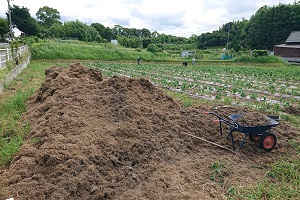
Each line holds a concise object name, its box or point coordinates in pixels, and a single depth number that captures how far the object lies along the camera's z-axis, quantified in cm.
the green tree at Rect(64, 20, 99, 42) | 5388
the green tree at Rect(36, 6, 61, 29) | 7631
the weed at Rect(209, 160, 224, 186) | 378
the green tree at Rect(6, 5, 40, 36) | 4919
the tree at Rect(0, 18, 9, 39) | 4596
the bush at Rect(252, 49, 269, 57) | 3281
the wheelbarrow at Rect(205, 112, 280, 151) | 462
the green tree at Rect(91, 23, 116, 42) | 7181
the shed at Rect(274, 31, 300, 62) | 3612
